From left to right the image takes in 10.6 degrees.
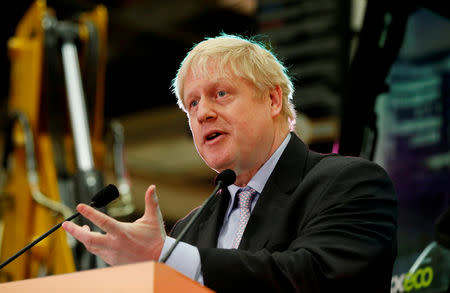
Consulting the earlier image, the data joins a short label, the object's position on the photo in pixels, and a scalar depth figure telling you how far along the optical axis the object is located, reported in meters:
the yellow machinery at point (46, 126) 5.85
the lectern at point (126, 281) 3.80
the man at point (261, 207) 3.98
